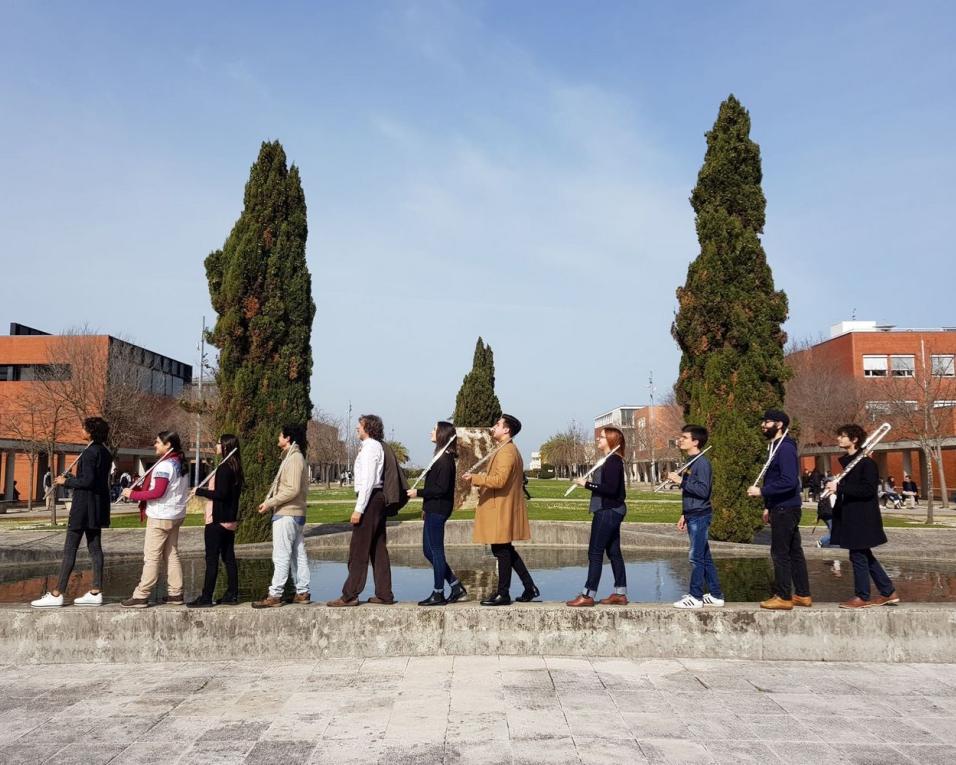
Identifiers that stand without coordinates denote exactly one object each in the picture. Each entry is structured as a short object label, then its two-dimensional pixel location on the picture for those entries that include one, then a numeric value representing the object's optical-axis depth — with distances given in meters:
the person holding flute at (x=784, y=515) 6.32
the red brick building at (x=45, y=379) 33.28
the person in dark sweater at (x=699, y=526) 6.73
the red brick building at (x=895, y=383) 33.06
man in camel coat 6.72
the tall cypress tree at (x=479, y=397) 35.06
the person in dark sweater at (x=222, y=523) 7.03
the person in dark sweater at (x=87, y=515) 6.84
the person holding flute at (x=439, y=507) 6.94
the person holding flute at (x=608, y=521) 6.76
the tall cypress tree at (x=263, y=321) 17.91
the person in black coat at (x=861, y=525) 6.40
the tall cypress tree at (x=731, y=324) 16.67
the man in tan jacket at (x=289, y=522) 6.73
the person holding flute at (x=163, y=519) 6.79
